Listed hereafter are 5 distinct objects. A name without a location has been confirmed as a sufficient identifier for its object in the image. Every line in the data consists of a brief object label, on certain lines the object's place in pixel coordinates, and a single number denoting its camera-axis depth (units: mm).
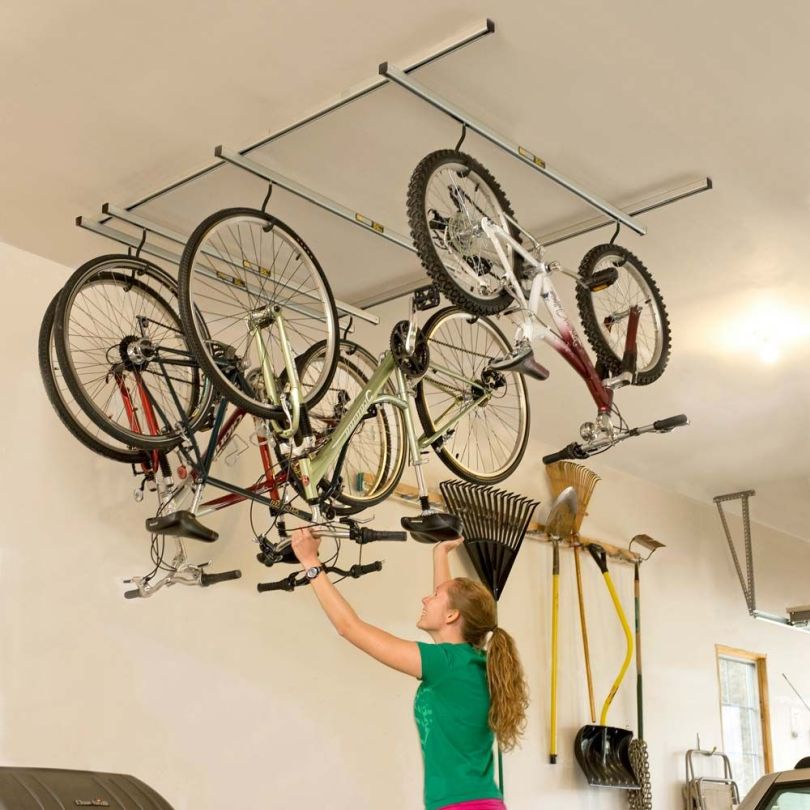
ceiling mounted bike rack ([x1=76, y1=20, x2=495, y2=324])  3389
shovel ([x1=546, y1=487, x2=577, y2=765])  5957
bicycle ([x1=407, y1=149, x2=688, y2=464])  3420
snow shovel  6137
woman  2811
